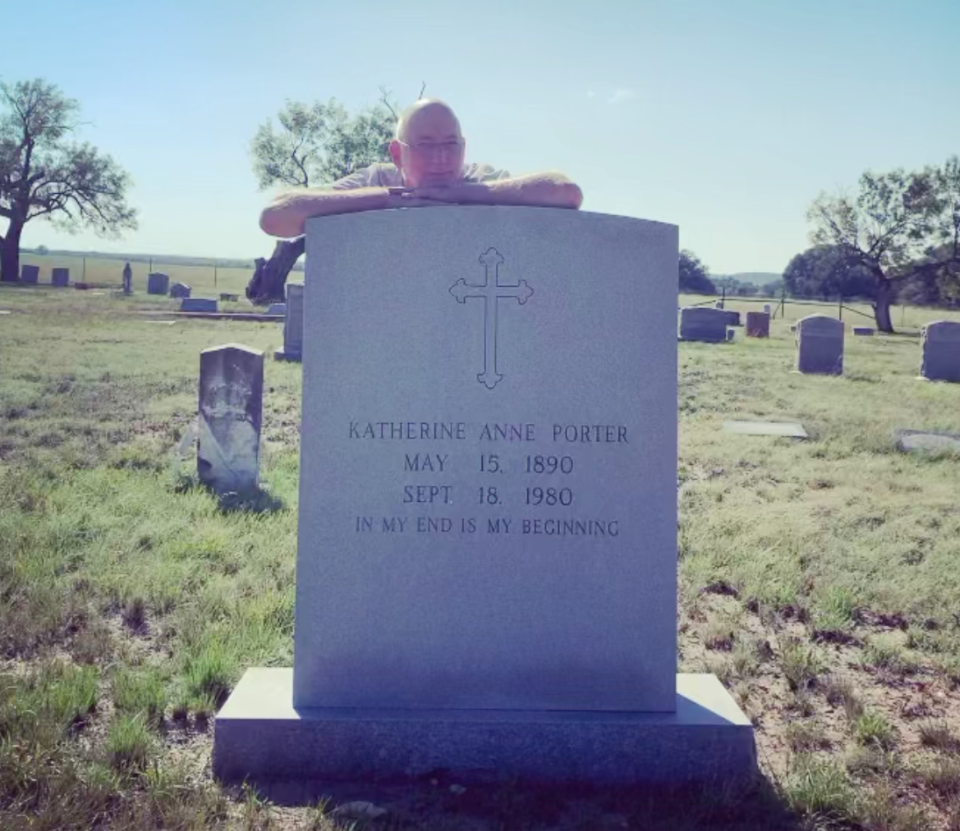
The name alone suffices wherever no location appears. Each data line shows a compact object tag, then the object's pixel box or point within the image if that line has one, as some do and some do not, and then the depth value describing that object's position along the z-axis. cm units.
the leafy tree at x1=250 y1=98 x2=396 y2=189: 4922
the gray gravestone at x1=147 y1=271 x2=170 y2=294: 4503
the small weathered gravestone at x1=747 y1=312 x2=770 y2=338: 2917
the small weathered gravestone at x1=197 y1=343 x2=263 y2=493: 710
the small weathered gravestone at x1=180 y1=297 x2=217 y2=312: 3142
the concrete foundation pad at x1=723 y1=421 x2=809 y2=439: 1040
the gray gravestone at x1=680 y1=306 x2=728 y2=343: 2528
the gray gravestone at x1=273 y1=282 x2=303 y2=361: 1700
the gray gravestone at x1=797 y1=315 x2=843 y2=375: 1825
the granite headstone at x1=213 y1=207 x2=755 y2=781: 334
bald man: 346
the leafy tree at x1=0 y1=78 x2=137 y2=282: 4962
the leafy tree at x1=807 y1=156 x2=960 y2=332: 4397
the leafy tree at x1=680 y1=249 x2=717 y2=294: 6045
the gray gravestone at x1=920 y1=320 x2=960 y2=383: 1809
